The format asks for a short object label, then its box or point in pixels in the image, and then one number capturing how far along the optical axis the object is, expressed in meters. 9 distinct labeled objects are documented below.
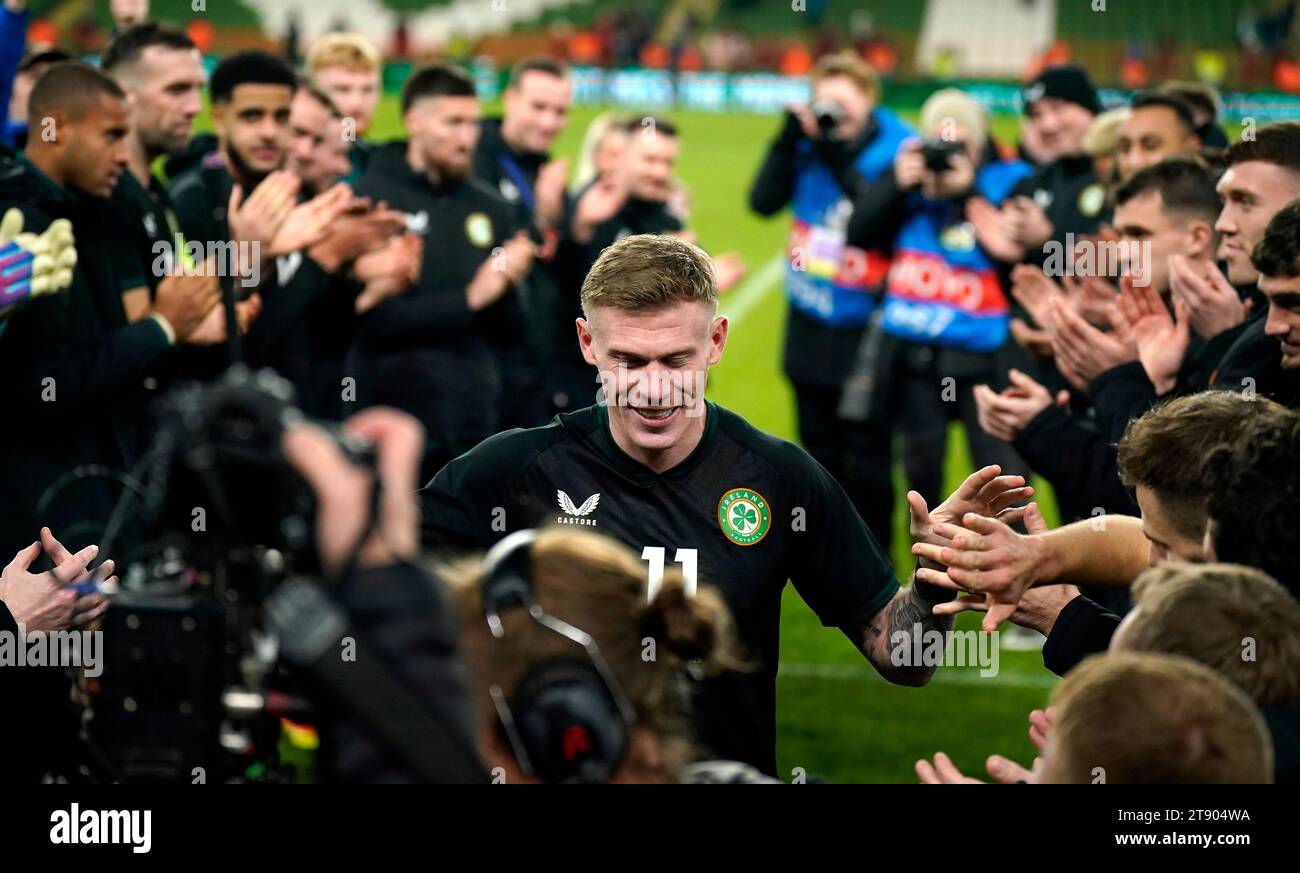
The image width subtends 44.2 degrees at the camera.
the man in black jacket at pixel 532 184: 8.60
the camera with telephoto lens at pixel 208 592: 1.82
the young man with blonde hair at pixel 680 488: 3.88
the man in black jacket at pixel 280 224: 6.75
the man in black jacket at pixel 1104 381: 5.03
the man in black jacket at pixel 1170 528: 3.07
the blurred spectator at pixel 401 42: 44.09
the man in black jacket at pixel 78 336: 5.34
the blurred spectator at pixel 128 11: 8.77
